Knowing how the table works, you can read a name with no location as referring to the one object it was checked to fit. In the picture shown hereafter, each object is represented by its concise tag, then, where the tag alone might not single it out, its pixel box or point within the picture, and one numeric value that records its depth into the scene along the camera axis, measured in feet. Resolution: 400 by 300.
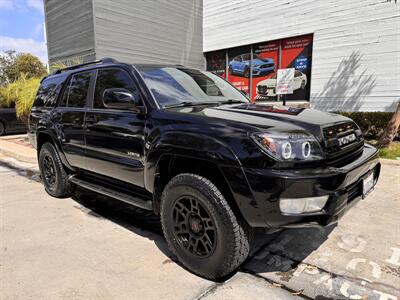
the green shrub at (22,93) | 30.53
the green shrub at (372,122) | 26.53
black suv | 7.28
